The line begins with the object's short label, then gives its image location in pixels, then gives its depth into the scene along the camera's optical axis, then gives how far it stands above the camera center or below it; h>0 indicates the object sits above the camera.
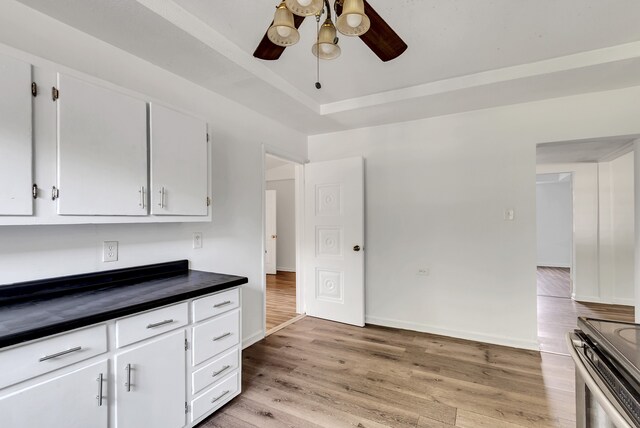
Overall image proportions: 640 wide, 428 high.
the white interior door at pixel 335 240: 3.48 -0.32
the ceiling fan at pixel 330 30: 1.16 +0.83
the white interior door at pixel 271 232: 6.75 -0.42
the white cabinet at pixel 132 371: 1.12 -0.73
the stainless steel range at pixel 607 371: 0.71 -0.45
